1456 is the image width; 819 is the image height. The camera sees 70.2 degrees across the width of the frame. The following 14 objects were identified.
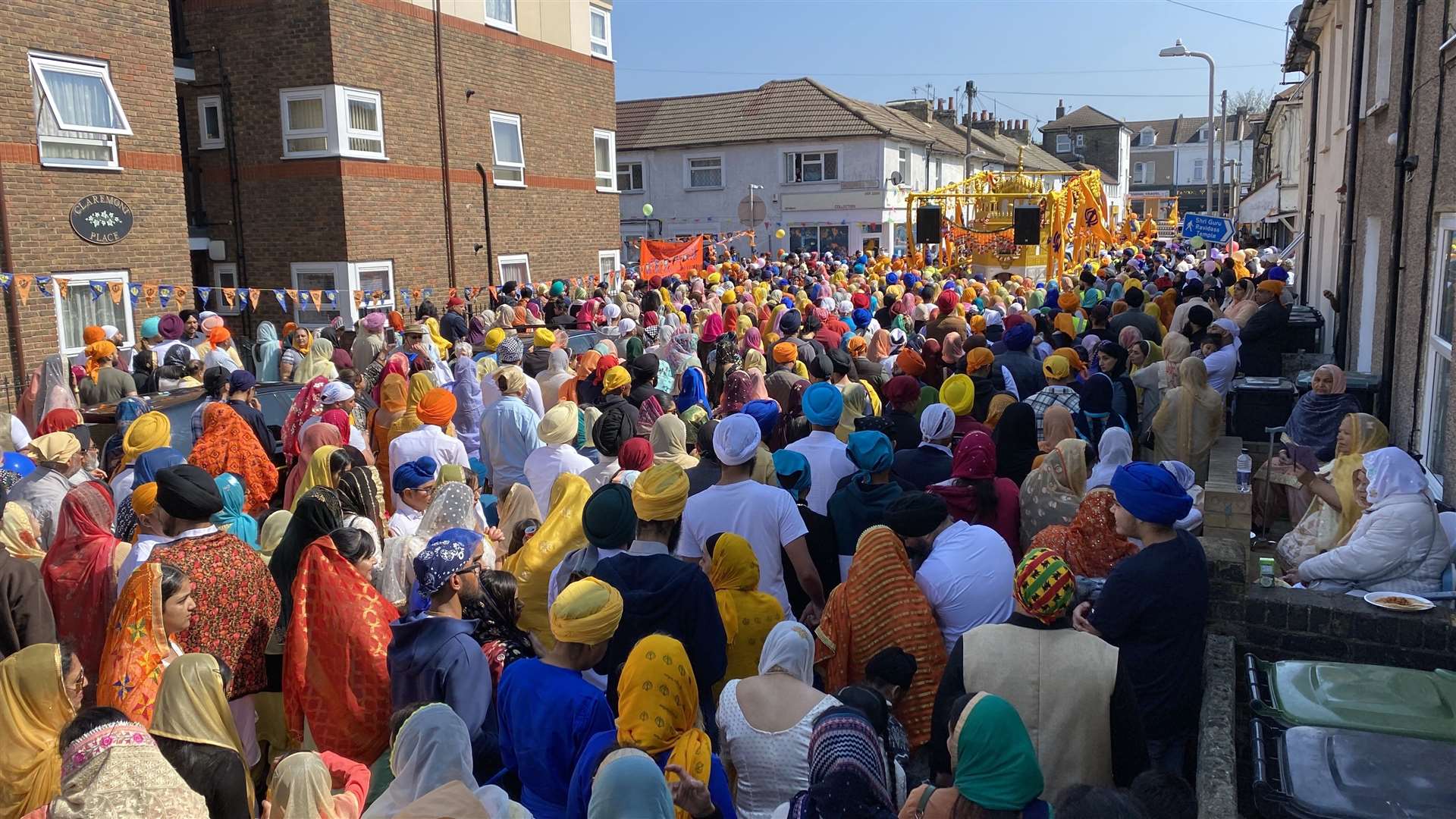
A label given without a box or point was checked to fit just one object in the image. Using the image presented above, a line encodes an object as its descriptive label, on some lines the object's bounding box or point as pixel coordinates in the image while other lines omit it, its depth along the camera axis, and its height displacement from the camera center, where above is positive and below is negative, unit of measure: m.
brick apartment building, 13.90 +2.32
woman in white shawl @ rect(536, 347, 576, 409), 9.41 -0.88
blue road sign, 18.67 +0.72
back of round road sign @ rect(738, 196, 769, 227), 24.84 +1.49
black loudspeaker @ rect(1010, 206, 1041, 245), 25.27 +1.17
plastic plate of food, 4.24 -1.39
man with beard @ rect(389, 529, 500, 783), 3.75 -1.36
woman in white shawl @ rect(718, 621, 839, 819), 3.13 -1.36
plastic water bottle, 5.85 -1.16
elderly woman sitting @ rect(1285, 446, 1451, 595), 4.68 -1.24
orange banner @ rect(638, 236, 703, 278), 21.45 +0.43
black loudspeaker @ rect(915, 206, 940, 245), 26.02 +1.22
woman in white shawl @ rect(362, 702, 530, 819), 2.85 -1.32
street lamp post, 24.62 +5.19
